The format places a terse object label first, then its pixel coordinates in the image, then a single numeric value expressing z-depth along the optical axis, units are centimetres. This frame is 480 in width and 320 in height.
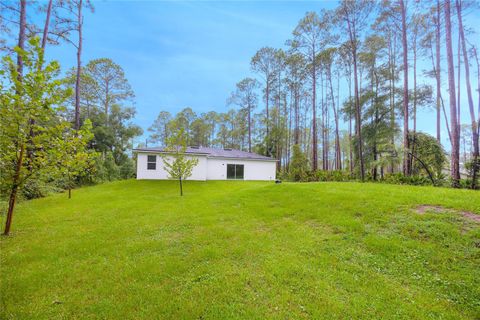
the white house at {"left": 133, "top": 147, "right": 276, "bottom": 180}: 1423
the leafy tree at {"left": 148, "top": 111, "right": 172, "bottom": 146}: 2953
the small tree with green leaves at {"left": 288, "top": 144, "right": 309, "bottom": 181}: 1695
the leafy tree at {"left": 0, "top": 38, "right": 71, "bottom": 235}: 333
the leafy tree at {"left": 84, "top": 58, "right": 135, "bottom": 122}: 1900
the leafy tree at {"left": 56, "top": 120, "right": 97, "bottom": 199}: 412
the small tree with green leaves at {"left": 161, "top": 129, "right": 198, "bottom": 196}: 1014
